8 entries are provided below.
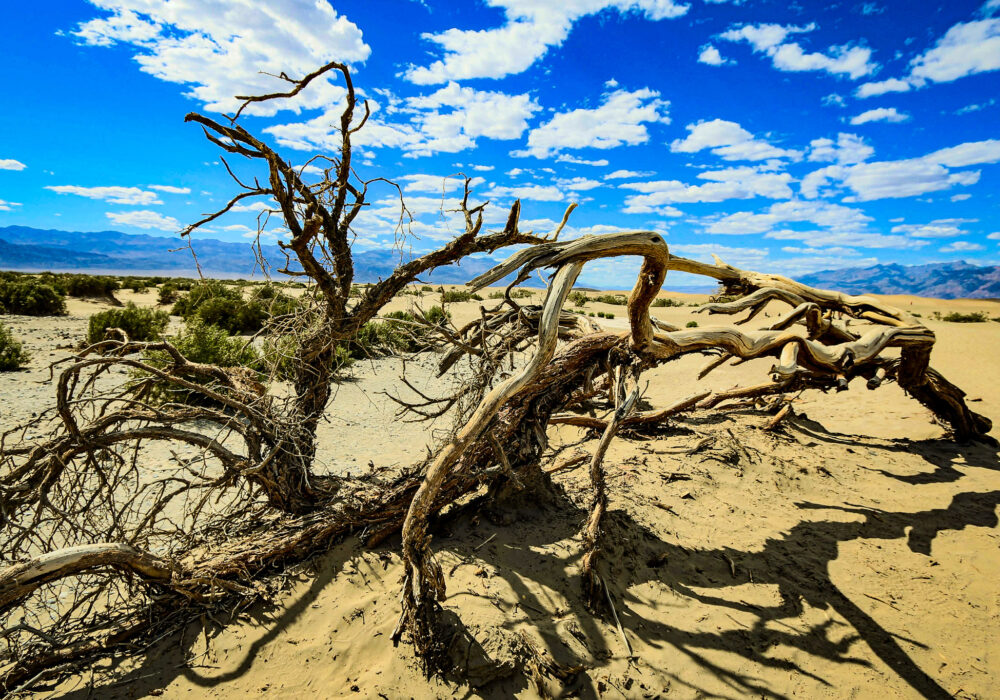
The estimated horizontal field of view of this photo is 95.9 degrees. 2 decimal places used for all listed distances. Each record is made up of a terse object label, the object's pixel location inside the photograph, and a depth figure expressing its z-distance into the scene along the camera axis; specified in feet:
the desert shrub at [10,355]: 26.07
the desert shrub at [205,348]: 25.38
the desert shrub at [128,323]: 32.22
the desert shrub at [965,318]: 65.62
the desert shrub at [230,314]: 41.09
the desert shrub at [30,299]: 44.29
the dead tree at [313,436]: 7.79
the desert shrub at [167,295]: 67.34
